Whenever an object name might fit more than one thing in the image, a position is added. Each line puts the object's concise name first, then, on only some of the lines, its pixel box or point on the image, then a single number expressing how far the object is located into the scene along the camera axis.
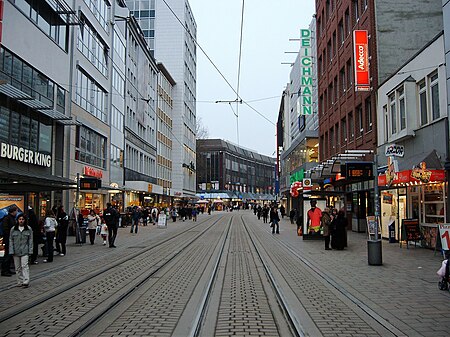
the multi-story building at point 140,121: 48.94
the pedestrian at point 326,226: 19.30
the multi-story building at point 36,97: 21.17
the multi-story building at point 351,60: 25.53
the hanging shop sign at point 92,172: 33.14
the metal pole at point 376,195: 14.14
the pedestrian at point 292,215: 44.87
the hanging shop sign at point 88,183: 24.40
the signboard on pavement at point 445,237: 10.77
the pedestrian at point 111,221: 20.34
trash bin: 13.95
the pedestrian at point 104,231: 21.59
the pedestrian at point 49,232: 15.20
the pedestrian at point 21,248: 10.61
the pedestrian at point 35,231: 14.18
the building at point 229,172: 127.54
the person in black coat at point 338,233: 19.05
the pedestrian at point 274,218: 30.84
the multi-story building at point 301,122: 44.78
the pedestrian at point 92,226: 22.12
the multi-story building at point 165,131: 68.44
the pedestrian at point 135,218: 31.62
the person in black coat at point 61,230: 16.89
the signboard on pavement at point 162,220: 37.12
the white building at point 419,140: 17.19
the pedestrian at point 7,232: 12.34
